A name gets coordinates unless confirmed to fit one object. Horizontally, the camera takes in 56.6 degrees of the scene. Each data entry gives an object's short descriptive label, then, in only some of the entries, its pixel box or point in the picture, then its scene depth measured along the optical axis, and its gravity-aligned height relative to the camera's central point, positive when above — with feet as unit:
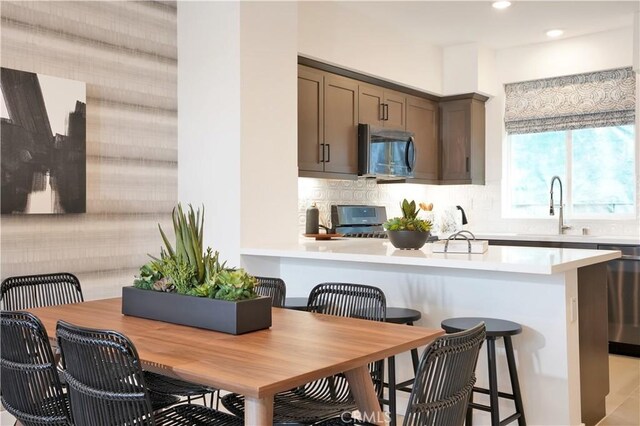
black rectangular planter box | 6.28 -1.09
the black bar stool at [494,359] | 8.21 -2.08
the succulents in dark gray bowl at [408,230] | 10.57 -0.31
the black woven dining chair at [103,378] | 4.90 -1.41
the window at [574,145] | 17.11 +2.08
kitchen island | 8.77 -1.41
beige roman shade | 17.01 +3.34
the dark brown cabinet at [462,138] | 18.95 +2.41
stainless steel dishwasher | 14.67 -2.21
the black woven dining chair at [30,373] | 5.89 -1.65
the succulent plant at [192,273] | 6.52 -0.69
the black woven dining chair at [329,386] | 6.50 -2.13
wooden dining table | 4.71 -1.28
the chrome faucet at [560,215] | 17.62 -0.08
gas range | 16.78 -0.21
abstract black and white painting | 9.96 +1.23
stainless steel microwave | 16.03 +1.68
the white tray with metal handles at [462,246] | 9.77 -0.56
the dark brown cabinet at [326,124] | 14.35 +2.24
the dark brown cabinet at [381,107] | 16.34 +3.03
